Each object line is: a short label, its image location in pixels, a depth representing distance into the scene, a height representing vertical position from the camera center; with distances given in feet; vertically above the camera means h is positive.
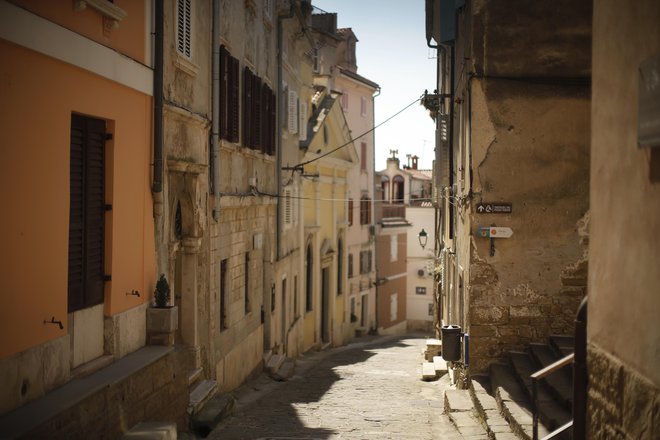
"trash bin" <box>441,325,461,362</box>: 43.04 -6.93
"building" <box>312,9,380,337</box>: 123.28 +11.06
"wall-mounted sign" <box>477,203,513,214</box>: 40.73 +0.21
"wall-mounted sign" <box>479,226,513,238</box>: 40.75 -0.99
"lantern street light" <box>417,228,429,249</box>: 82.94 -2.85
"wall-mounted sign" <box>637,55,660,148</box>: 16.43 +2.26
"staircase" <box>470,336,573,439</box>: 28.60 -7.49
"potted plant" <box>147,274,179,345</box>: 32.58 -4.58
